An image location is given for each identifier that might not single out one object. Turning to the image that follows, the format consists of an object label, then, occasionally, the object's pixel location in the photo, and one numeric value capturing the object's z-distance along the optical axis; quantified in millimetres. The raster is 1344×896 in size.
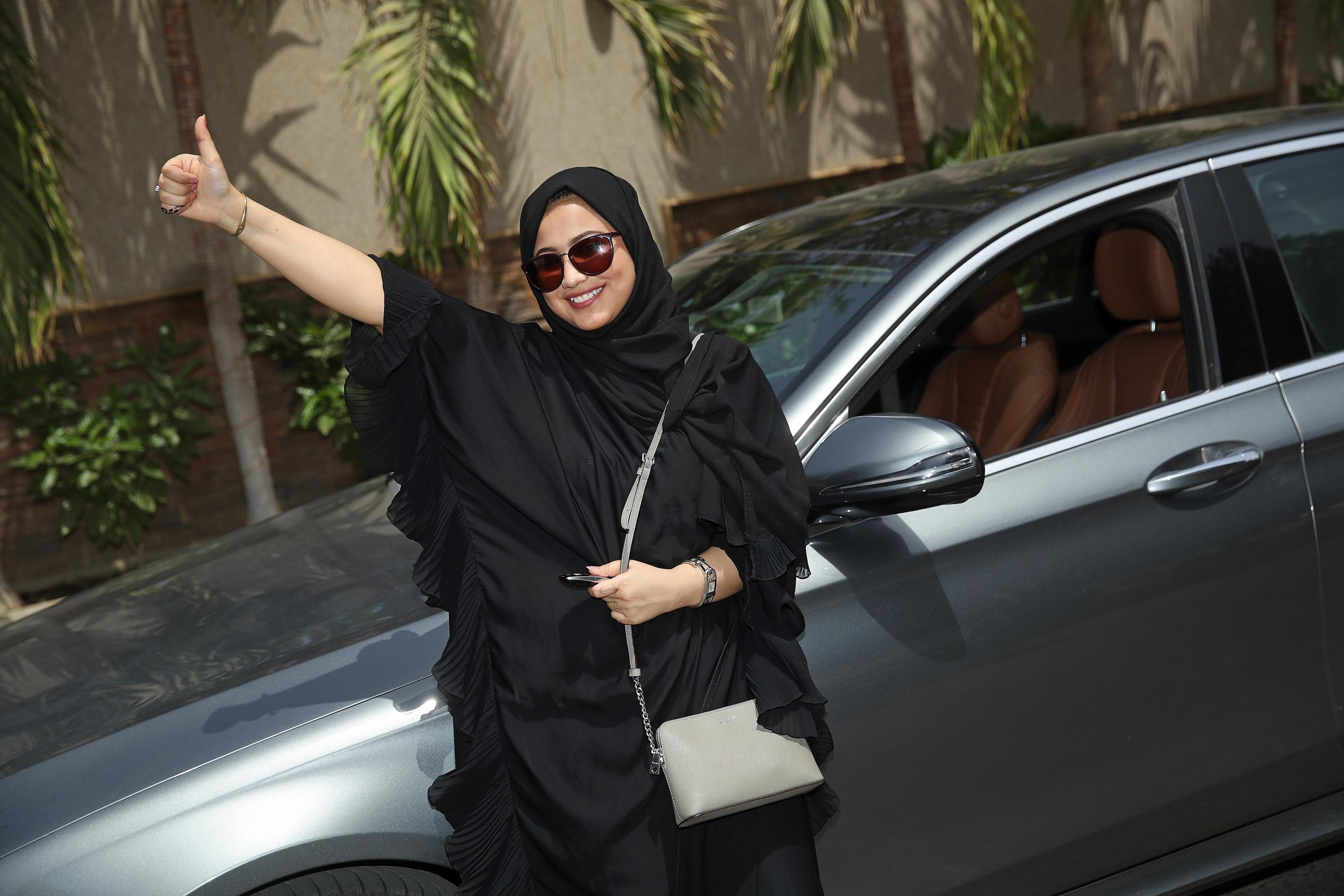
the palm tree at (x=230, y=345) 6410
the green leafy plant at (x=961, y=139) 8789
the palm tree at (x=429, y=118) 6168
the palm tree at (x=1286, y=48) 10070
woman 1875
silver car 1881
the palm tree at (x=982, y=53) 7160
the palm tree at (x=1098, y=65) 8203
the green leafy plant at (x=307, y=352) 7301
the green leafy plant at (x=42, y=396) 6875
